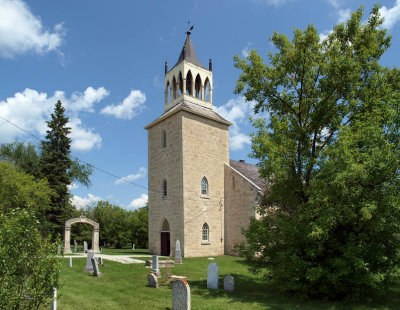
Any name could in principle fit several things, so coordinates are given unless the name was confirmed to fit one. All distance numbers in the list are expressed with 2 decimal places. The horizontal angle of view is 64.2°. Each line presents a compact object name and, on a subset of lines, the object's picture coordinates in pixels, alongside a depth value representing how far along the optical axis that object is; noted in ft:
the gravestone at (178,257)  63.33
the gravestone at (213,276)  41.16
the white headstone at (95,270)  48.49
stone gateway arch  89.67
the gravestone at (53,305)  26.25
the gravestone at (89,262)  51.88
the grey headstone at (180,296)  28.99
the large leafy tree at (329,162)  31.86
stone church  82.38
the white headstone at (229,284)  40.22
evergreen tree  109.40
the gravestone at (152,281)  40.65
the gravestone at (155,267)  48.29
